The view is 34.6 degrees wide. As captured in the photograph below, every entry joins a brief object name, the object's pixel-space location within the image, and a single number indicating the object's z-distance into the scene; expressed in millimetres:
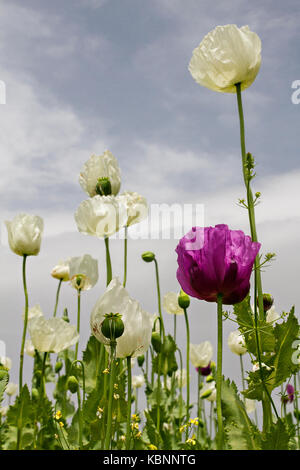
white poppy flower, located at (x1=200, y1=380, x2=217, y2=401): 1929
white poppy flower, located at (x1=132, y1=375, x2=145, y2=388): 2584
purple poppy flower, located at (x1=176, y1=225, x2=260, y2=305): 607
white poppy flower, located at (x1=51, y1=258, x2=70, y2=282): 1685
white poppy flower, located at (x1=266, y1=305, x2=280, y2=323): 1124
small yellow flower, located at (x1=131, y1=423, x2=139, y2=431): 985
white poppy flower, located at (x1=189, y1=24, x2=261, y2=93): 774
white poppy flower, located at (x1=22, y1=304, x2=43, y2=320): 1751
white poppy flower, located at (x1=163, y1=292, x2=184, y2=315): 1799
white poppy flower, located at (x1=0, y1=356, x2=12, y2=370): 2220
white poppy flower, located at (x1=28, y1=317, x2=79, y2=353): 1220
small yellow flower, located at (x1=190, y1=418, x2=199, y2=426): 1006
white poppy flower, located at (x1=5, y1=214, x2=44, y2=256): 1299
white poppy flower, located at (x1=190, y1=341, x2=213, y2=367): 2220
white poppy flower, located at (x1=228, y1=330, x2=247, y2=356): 1835
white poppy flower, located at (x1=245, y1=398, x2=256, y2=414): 2098
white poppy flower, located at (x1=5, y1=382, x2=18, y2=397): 2489
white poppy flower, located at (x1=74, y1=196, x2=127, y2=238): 1098
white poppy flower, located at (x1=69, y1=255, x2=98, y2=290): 1485
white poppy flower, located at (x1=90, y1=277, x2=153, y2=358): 668
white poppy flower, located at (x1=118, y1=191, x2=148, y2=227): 1319
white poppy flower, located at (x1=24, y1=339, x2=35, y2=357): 1824
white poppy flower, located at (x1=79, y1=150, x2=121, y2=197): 1203
